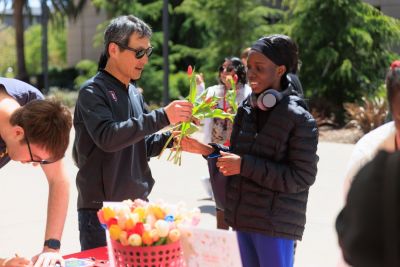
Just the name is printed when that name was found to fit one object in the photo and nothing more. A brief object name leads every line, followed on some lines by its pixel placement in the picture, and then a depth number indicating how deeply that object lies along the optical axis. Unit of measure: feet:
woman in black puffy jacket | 9.13
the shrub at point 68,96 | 73.85
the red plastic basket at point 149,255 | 6.43
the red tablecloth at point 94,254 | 8.57
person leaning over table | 7.12
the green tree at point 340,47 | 48.93
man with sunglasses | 9.21
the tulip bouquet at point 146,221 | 6.41
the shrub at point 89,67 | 75.61
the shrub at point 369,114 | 40.83
